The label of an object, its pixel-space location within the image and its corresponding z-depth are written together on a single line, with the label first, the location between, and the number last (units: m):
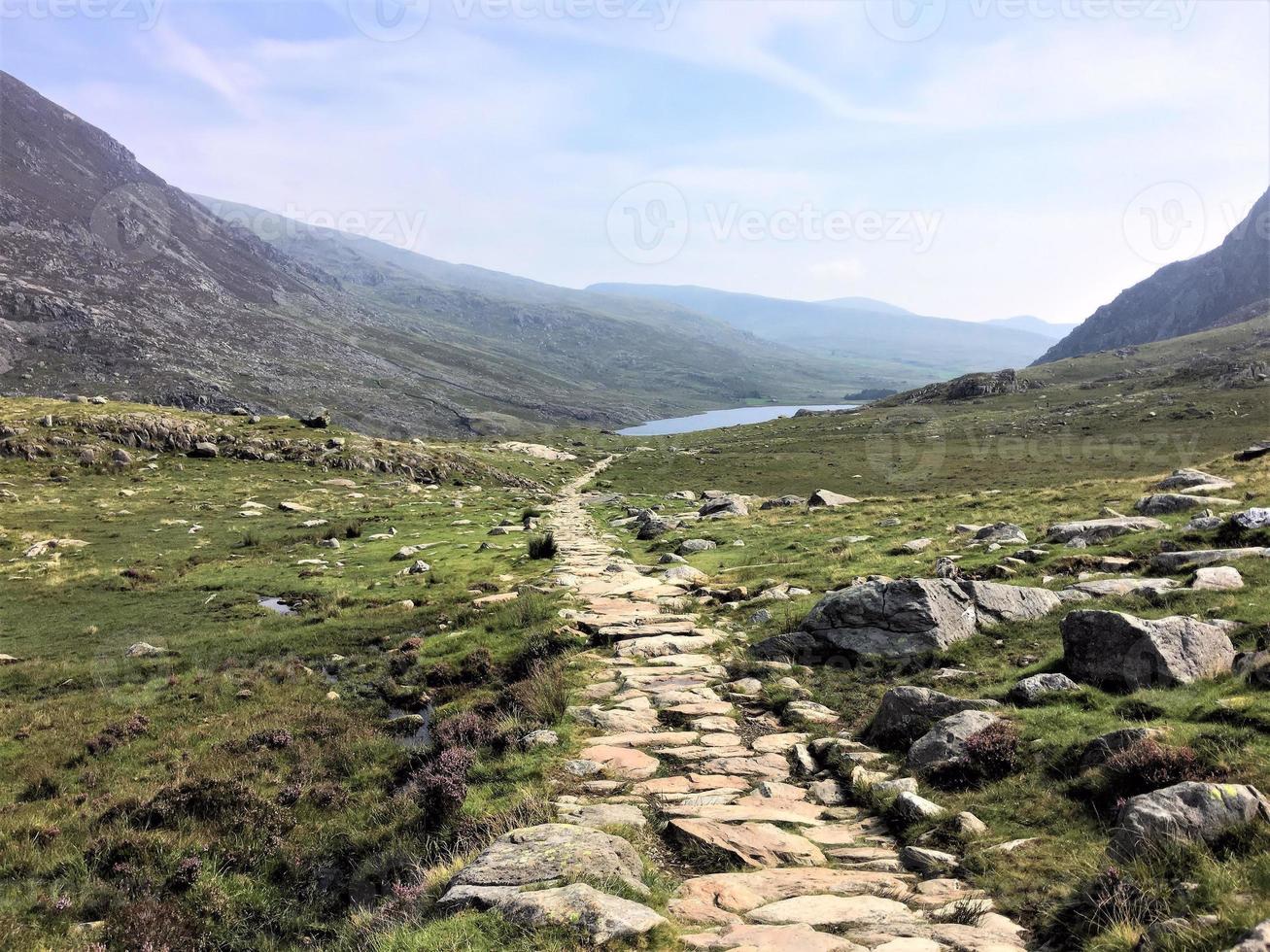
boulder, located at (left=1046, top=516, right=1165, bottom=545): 21.00
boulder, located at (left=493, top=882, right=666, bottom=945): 5.93
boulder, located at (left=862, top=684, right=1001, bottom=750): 10.91
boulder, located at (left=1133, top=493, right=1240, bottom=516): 23.39
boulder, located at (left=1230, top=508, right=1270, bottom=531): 17.70
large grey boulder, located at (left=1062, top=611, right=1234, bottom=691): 10.48
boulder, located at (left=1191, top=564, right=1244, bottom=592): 14.13
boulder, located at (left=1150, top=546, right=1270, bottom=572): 15.85
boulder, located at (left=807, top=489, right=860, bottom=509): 43.94
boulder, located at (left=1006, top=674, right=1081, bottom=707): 10.92
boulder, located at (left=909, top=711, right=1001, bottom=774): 9.67
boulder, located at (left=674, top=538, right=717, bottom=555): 31.25
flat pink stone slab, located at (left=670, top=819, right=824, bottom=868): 8.09
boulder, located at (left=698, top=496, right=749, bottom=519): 45.11
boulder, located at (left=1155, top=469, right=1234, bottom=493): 26.31
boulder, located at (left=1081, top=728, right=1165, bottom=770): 8.44
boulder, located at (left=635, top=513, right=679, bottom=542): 36.48
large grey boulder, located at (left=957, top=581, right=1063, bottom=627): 15.15
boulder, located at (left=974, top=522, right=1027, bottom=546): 22.83
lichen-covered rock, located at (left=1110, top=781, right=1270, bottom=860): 6.45
